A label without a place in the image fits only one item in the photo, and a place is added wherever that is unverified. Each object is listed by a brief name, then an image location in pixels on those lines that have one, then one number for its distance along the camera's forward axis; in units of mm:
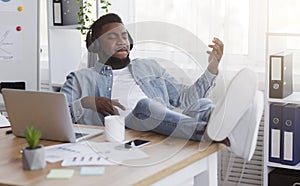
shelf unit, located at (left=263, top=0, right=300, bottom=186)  3295
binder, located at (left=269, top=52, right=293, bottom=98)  3213
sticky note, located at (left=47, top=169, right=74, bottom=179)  1929
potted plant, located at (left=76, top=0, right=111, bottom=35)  3732
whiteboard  3734
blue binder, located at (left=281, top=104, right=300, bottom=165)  3227
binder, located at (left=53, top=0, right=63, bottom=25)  3820
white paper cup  2412
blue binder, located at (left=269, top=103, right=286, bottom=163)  3279
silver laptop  2320
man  2273
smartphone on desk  2304
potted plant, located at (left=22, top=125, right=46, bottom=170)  1990
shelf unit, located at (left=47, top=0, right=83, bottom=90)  3852
